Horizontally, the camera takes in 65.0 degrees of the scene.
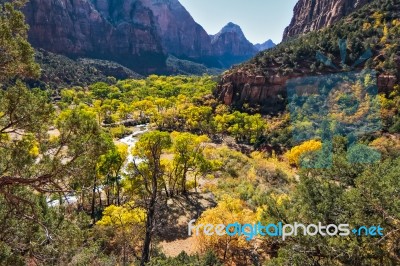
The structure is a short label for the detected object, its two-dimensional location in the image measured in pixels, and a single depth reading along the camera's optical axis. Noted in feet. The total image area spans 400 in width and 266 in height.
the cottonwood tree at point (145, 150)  82.79
